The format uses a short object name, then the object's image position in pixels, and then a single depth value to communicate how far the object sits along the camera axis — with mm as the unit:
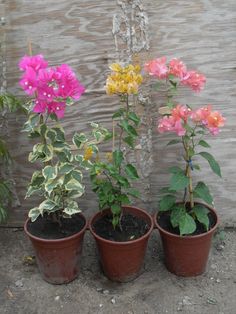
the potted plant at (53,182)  2320
